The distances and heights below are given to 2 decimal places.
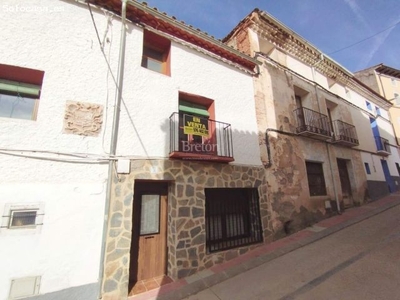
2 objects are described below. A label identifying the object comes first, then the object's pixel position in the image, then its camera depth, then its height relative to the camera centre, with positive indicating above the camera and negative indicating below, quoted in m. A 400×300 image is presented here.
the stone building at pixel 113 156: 3.33 +0.76
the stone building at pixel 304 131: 6.67 +2.33
